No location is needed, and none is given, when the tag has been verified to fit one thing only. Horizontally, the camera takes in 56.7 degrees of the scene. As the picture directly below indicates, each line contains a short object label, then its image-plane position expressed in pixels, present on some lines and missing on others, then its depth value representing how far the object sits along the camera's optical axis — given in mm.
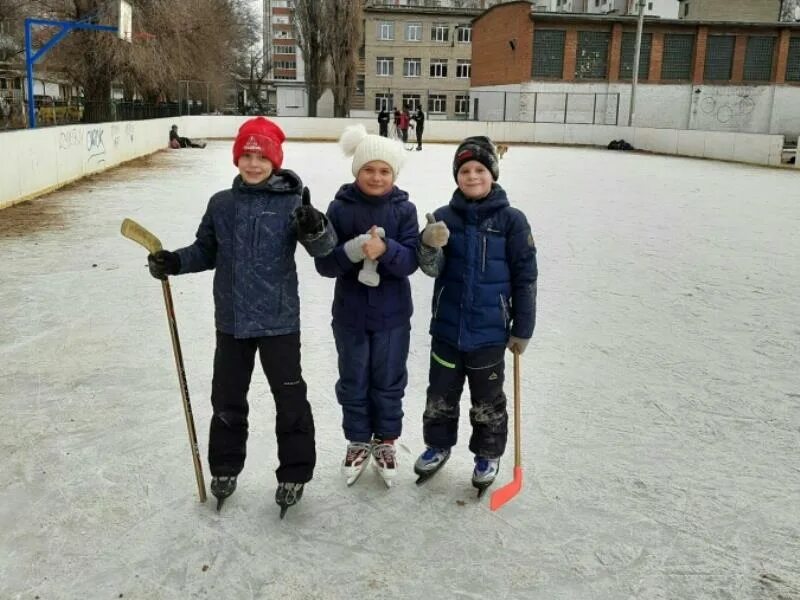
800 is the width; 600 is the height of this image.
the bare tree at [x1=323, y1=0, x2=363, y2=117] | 40031
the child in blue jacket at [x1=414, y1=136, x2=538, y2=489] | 2746
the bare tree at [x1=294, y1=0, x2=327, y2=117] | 40188
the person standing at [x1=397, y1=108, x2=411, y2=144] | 29320
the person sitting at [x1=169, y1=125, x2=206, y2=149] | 25000
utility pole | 27995
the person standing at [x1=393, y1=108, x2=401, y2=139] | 30488
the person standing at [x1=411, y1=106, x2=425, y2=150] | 26094
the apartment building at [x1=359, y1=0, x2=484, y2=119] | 53312
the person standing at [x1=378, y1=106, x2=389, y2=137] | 26558
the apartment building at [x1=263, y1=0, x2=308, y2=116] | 88062
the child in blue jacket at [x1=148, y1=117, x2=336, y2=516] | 2559
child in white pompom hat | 2680
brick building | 35938
